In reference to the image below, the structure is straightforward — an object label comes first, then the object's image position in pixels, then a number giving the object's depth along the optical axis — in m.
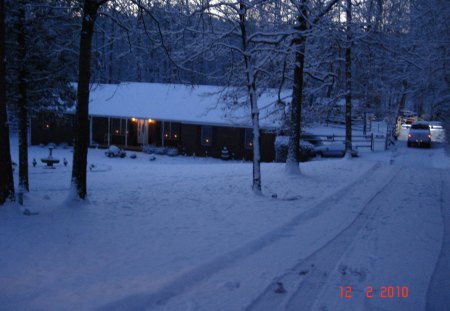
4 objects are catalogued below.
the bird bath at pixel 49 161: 22.98
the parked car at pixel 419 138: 32.28
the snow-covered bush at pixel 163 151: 31.25
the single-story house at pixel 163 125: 29.86
